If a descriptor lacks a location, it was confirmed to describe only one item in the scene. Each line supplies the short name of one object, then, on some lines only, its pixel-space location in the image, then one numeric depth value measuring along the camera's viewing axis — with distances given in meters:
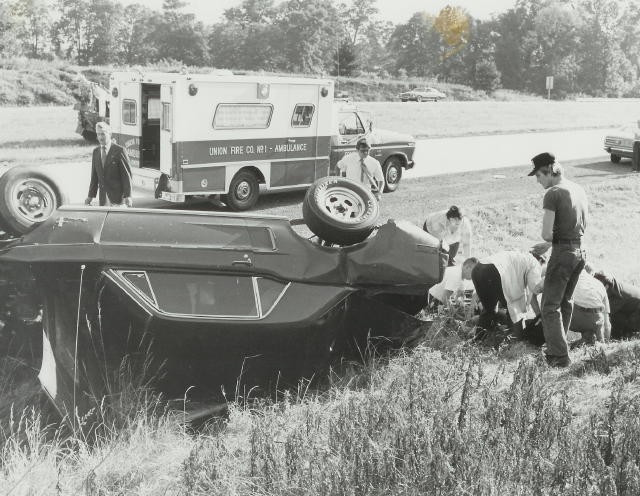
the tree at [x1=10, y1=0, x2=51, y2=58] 81.94
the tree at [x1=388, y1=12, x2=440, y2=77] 93.19
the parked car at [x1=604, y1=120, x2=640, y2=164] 20.06
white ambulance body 12.07
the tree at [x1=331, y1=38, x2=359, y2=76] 70.56
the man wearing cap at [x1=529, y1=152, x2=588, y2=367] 5.95
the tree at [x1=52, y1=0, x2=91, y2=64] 88.81
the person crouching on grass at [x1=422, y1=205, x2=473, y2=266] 8.41
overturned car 5.00
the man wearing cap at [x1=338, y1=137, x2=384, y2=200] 10.46
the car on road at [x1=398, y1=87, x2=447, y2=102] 51.47
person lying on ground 7.37
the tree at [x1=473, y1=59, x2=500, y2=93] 78.31
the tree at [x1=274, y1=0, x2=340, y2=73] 79.50
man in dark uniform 8.84
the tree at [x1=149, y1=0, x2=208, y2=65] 79.88
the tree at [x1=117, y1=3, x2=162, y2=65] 80.44
